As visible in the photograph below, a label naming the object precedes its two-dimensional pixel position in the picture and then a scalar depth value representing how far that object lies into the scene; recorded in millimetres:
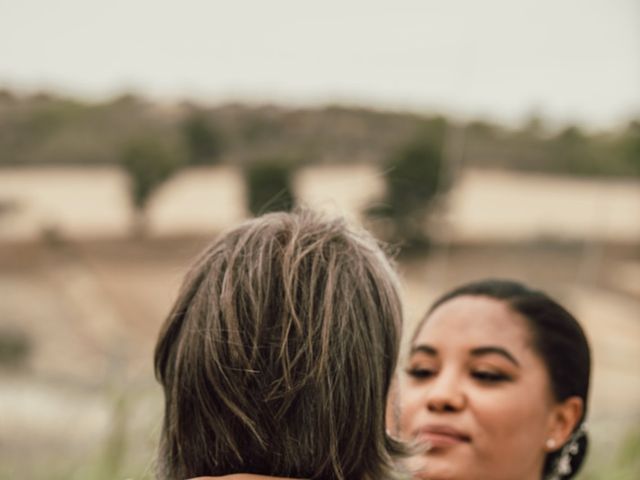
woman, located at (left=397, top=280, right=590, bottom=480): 2959
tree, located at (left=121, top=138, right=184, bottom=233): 24344
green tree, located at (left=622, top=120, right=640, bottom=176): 24531
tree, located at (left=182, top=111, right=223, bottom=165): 25781
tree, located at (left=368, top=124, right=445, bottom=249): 16234
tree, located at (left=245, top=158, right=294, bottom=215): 21514
